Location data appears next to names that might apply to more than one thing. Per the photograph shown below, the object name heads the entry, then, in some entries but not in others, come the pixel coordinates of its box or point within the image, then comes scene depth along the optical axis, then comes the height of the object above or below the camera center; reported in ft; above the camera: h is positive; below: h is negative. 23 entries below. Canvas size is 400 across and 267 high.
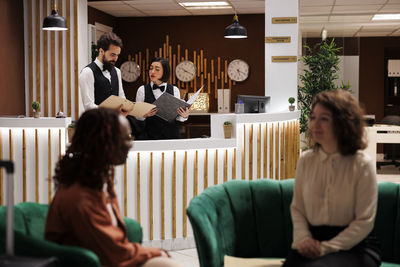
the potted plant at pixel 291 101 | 21.94 +0.13
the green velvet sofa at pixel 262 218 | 9.31 -2.05
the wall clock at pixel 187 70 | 34.68 +2.25
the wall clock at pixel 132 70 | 35.29 +2.29
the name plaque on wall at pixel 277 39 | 23.16 +2.85
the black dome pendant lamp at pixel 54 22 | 20.11 +3.13
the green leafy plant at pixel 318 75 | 27.55 +1.53
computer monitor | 19.31 +0.05
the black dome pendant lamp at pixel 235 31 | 23.77 +3.30
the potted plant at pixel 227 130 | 16.39 -0.80
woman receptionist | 16.78 +0.22
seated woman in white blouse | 7.92 -1.39
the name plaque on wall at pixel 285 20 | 23.09 +3.68
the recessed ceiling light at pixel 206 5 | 30.25 +5.82
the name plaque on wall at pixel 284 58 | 23.22 +2.01
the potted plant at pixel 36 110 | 15.96 -0.17
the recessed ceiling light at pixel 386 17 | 33.47 +5.63
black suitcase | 5.80 -1.59
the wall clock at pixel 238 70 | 34.17 +2.22
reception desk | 15.23 -1.99
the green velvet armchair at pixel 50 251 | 6.44 -1.80
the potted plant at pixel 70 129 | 14.94 -0.70
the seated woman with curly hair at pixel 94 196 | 6.67 -1.17
